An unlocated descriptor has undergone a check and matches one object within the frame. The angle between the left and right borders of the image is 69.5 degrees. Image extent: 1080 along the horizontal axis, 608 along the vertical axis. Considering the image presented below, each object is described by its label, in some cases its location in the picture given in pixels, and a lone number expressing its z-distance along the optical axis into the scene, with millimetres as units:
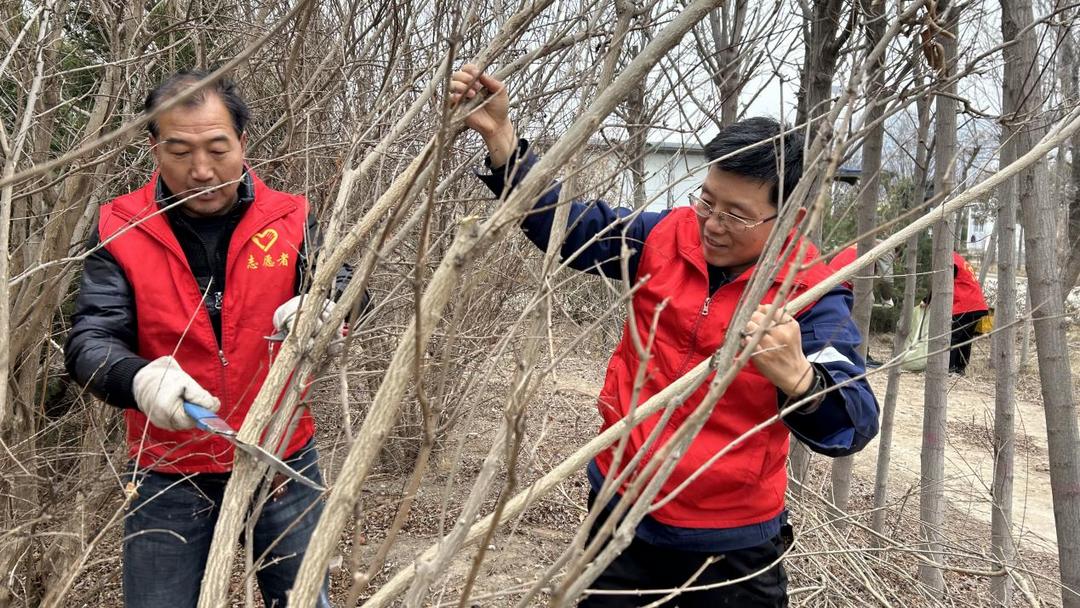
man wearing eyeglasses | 1797
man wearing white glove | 1844
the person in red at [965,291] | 6469
